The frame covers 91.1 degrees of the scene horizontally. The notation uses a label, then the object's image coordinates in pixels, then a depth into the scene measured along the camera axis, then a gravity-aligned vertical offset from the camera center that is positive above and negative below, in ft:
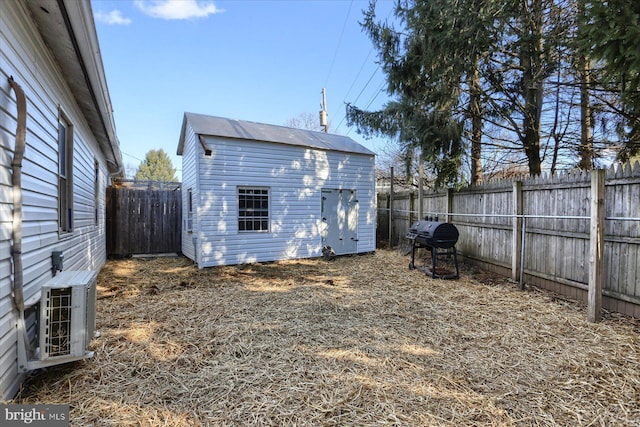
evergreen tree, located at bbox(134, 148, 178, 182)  128.77 +17.37
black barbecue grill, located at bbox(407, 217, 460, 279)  19.84 -1.68
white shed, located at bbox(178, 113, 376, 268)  24.17 +1.54
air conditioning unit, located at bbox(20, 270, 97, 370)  7.52 -2.87
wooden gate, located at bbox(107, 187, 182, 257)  29.99 -1.18
